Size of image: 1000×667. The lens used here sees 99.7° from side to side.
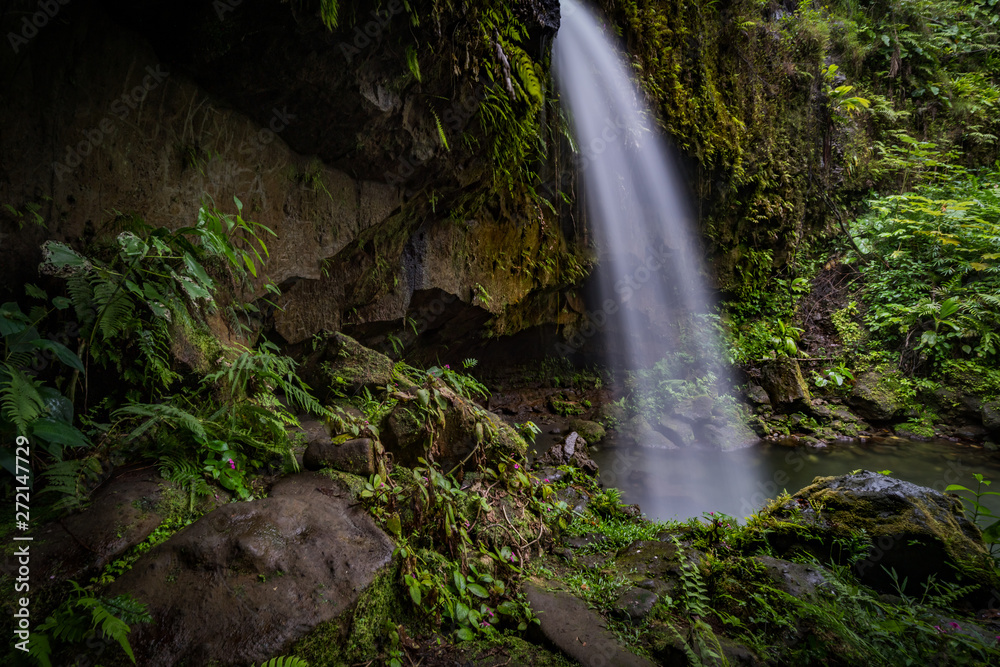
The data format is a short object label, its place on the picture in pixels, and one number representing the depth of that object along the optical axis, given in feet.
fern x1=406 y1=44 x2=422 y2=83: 11.26
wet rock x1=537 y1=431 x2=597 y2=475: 17.25
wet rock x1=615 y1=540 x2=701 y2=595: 9.22
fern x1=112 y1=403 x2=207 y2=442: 7.02
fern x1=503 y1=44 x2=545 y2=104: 15.24
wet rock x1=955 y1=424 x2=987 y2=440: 22.31
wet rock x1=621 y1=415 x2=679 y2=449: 23.53
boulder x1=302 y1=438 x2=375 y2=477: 8.67
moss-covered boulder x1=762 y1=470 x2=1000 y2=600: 8.93
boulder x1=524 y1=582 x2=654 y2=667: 6.43
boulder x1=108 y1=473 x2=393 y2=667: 5.11
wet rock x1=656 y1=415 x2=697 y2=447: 24.06
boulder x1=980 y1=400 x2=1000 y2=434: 21.86
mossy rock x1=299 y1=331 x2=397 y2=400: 11.53
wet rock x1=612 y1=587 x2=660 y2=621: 7.66
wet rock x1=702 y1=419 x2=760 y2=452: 23.49
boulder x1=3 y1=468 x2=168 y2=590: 5.43
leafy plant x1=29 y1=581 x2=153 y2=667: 4.42
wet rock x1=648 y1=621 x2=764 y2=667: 6.44
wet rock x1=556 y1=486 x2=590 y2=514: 13.35
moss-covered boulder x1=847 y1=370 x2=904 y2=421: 24.40
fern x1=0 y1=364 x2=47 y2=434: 5.49
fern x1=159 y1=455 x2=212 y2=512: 7.13
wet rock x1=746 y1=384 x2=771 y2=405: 25.70
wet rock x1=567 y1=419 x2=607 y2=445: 22.68
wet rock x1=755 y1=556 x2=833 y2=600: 8.06
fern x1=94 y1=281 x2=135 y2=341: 7.08
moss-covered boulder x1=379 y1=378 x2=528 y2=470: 9.73
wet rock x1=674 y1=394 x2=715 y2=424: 25.17
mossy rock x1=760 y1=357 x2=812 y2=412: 25.11
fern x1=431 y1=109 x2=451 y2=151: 13.47
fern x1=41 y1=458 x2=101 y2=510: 6.06
